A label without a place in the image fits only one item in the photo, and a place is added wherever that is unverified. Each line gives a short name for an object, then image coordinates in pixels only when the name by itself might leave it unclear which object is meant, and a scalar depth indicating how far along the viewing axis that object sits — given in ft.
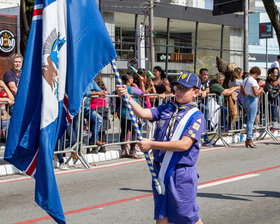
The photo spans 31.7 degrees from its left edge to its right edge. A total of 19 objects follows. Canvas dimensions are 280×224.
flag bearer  13.55
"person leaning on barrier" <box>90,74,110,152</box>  33.91
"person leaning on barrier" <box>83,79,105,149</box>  33.53
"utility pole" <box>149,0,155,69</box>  81.47
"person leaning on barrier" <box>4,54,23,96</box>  31.89
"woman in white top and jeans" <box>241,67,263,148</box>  39.91
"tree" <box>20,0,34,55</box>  51.58
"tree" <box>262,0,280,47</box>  60.64
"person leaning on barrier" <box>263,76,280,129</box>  47.60
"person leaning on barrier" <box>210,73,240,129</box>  42.14
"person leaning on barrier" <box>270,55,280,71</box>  50.01
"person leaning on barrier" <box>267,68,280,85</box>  47.11
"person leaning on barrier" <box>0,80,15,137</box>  31.30
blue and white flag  13.15
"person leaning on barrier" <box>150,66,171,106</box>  38.96
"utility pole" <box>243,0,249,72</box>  72.50
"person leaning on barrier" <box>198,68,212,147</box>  40.21
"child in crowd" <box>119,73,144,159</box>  35.60
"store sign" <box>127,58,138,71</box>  59.54
